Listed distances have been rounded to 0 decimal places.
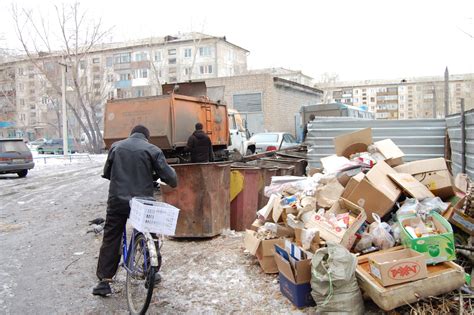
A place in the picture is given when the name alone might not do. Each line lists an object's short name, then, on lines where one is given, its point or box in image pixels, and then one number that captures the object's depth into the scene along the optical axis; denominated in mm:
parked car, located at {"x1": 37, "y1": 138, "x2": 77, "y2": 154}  42094
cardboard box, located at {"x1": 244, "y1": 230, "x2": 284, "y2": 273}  4914
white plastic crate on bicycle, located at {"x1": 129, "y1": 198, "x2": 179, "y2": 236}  3875
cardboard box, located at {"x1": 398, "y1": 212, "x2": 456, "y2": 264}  3854
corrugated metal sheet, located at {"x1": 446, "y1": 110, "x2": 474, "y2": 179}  5723
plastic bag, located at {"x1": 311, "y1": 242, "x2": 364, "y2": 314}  3674
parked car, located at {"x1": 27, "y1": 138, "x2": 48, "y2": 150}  47728
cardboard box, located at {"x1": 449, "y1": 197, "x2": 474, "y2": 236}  4289
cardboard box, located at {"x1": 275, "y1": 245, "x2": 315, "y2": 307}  4035
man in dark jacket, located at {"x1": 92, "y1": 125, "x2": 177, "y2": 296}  4418
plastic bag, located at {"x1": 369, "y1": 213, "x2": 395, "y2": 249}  4312
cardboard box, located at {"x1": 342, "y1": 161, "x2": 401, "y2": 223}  4816
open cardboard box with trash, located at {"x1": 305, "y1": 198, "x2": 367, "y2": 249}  4328
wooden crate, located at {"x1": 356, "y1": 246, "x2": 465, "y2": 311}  3514
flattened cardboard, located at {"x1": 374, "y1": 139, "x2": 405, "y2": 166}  5840
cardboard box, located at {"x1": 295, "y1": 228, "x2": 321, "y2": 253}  4312
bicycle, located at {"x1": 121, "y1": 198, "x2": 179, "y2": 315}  3881
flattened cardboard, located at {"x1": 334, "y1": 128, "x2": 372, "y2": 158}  6626
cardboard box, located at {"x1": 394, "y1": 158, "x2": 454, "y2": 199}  5227
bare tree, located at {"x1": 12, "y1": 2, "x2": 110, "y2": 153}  32125
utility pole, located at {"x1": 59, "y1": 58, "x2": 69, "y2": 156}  26605
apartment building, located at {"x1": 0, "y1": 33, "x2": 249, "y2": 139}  62594
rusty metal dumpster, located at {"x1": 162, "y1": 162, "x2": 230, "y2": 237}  6367
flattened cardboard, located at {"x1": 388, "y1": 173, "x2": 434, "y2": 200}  5016
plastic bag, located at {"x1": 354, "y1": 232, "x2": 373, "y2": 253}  4387
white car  19484
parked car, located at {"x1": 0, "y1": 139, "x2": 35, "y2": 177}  16897
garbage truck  10539
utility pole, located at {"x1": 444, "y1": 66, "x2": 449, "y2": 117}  13105
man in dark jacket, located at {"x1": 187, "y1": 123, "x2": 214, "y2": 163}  10047
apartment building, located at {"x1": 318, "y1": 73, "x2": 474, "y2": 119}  98425
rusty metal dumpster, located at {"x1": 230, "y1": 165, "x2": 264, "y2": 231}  7133
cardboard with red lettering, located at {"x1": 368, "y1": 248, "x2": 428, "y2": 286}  3578
